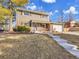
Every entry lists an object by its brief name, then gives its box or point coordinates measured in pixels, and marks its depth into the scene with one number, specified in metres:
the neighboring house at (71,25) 19.29
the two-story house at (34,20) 14.68
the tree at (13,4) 10.70
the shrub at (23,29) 12.47
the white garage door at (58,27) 17.51
